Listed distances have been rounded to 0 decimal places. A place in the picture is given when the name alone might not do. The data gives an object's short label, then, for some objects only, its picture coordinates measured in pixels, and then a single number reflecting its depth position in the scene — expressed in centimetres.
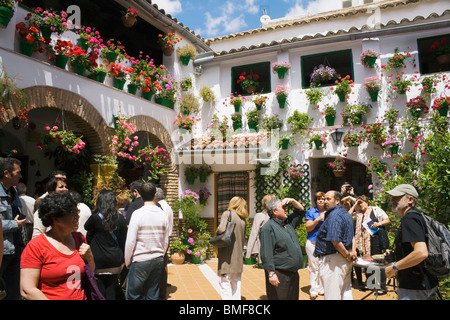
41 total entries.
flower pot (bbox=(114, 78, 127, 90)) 793
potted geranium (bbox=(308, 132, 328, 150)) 905
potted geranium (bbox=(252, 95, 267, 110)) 981
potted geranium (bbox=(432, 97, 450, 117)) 790
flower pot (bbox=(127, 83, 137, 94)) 834
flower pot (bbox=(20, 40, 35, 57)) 591
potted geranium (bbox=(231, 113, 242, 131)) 1009
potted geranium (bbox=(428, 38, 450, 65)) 826
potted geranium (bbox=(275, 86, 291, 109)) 949
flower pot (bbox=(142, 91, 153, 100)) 880
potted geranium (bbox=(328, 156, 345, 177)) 884
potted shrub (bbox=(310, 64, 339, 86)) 933
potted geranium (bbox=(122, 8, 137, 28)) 798
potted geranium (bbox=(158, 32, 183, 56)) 943
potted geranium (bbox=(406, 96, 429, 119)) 820
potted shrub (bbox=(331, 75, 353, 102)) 894
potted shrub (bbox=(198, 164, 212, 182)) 1022
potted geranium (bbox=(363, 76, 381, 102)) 862
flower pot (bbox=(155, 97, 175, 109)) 936
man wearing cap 306
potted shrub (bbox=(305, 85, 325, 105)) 925
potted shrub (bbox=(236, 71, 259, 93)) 1016
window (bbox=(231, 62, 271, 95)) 1052
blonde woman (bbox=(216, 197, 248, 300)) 491
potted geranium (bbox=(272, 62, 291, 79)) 962
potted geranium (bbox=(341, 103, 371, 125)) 873
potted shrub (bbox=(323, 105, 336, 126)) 906
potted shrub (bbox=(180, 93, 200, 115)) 1016
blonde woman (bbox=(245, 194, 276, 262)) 585
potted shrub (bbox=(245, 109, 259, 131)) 988
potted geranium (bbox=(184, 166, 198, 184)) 1015
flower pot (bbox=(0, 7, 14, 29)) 547
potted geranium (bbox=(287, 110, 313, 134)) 931
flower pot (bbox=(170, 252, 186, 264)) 915
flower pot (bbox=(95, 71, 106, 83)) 738
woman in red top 235
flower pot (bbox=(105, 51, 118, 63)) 764
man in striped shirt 399
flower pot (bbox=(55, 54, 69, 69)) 654
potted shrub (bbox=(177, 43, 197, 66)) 1005
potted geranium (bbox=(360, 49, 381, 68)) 875
